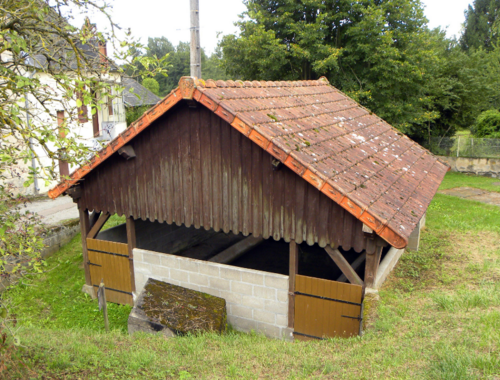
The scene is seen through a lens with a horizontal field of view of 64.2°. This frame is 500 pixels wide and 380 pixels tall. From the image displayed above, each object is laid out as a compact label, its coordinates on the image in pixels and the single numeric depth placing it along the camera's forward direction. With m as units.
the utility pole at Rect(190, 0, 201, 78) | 9.18
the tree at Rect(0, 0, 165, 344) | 3.53
